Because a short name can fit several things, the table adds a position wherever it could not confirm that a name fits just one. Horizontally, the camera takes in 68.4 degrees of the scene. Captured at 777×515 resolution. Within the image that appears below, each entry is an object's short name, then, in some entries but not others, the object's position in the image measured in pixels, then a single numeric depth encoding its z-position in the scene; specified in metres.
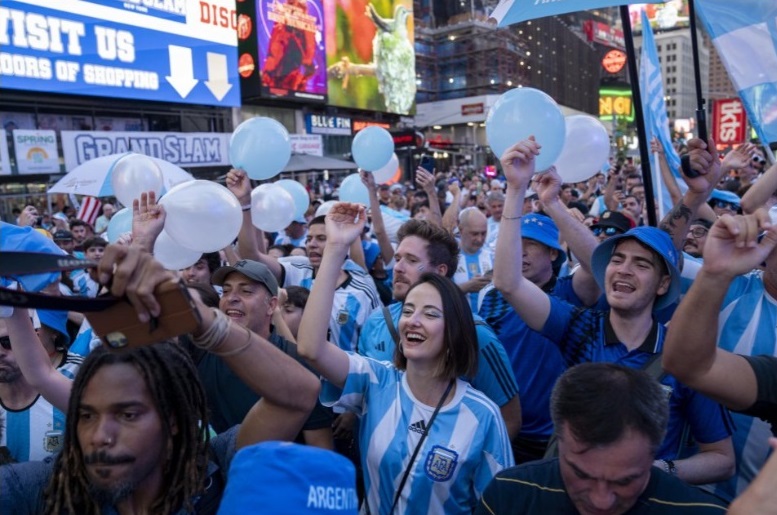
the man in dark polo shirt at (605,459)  1.41
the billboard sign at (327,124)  31.19
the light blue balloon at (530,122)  3.00
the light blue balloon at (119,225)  4.16
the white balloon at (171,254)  3.45
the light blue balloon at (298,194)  6.20
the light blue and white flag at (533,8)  2.81
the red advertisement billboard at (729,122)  12.27
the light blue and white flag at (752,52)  3.35
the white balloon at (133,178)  4.18
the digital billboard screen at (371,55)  31.67
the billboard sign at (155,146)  14.98
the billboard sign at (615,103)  51.09
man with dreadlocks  1.49
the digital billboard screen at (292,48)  26.52
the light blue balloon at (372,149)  5.86
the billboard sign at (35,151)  14.20
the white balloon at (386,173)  7.65
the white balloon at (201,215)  3.01
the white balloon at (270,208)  4.84
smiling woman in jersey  2.02
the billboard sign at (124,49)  15.73
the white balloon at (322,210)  5.00
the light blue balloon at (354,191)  6.77
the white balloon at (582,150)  3.74
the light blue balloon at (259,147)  4.22
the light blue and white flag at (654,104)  4.66
